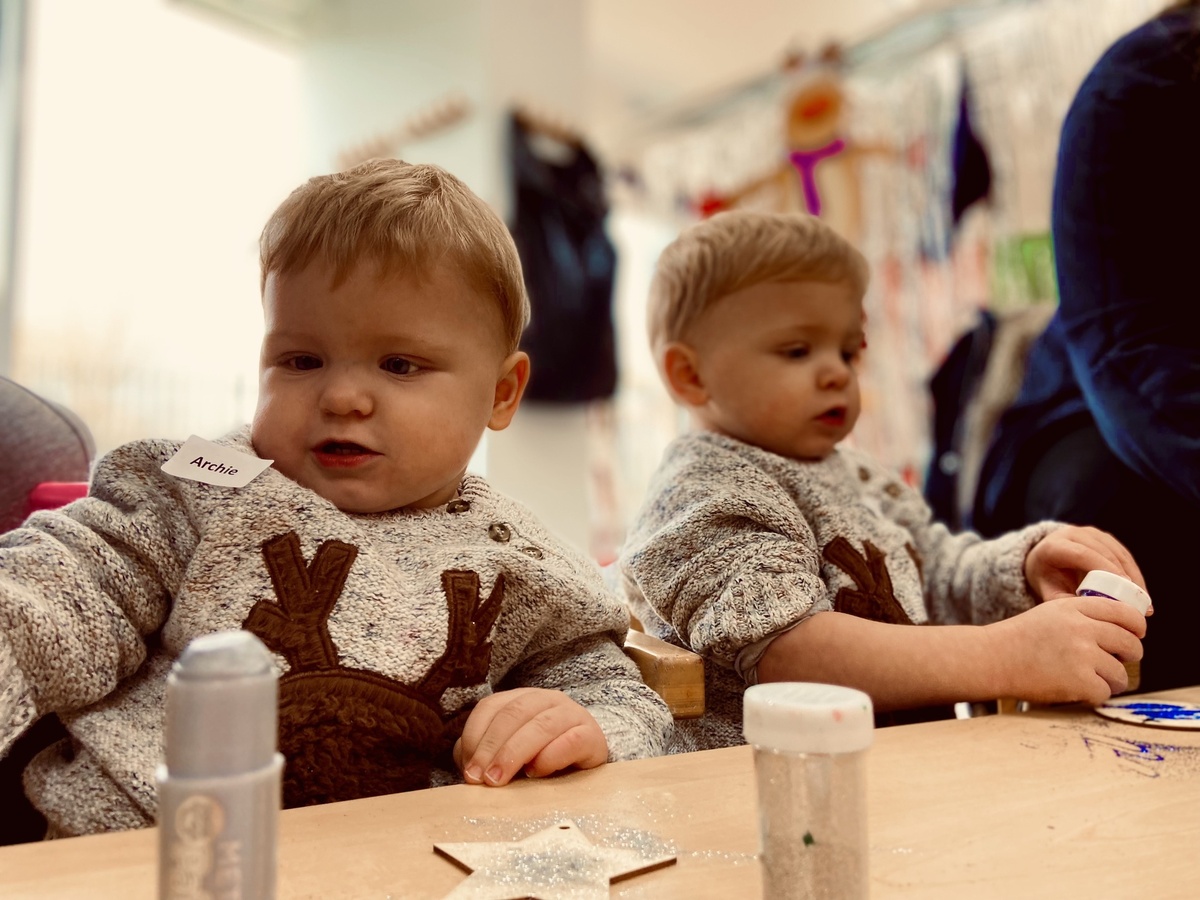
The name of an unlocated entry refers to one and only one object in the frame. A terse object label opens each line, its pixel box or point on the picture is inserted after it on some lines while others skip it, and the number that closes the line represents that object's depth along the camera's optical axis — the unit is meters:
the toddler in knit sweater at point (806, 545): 0.85
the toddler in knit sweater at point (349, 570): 0.66
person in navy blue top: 1.10
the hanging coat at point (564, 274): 2.58
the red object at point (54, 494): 0.90
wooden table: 0.45
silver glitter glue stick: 0.32
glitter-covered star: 0.43
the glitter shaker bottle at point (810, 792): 0.38
